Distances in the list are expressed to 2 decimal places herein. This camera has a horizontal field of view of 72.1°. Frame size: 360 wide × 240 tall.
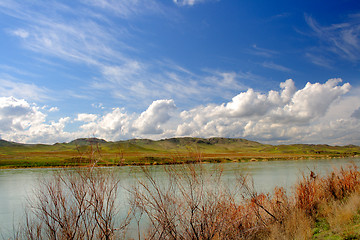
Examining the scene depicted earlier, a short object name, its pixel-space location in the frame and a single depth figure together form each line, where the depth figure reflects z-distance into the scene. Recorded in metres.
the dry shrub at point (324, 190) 13.27
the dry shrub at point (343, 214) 9.87
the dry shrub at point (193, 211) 8.12
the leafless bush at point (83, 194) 7.60
